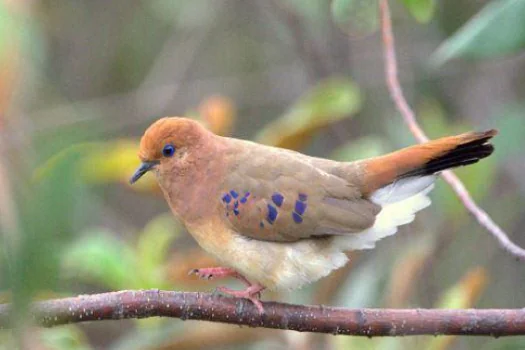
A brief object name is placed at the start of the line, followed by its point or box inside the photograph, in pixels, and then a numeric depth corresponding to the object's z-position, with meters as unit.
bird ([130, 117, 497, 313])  5.68
